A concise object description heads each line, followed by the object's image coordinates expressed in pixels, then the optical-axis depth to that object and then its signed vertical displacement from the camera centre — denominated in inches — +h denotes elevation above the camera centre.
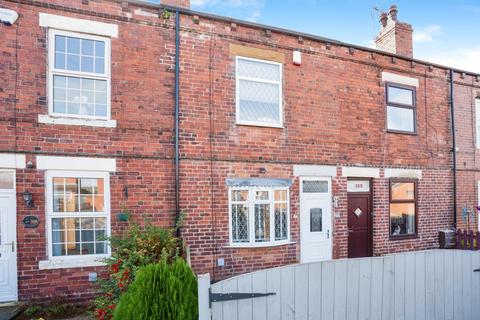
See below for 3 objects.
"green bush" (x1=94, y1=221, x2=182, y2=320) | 180.9 -58.8
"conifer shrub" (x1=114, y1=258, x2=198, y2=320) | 118.0 -51.7
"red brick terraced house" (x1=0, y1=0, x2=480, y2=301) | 222.1 +27.4
